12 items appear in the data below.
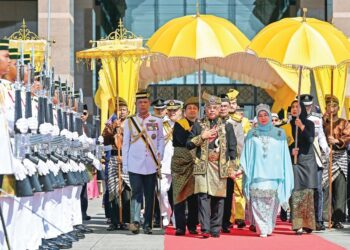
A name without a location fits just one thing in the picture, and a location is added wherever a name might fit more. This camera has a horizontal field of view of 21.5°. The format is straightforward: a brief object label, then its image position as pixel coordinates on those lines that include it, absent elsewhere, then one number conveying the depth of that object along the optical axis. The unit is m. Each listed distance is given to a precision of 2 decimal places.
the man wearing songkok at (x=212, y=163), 12.12
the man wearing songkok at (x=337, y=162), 14.07
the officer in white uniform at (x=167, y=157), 13.98
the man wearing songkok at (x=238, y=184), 14.12
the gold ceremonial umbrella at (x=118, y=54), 14.18
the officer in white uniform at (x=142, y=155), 12.74
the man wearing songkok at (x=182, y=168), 12.49
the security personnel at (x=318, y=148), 13.55
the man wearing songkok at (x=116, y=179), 13.57
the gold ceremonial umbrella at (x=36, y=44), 16.26
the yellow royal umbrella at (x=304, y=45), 12.57
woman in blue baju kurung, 12.63
